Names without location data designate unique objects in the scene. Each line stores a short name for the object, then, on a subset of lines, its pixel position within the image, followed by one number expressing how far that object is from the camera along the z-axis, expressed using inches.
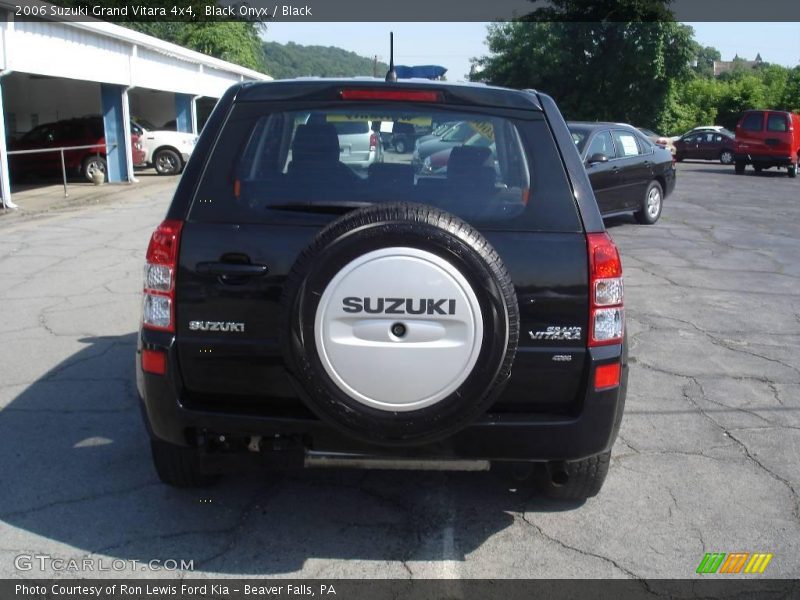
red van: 1022.4
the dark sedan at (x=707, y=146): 1338.6
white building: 643.5
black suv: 114.8
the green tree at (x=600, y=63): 1712.6
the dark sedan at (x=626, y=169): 473.7
